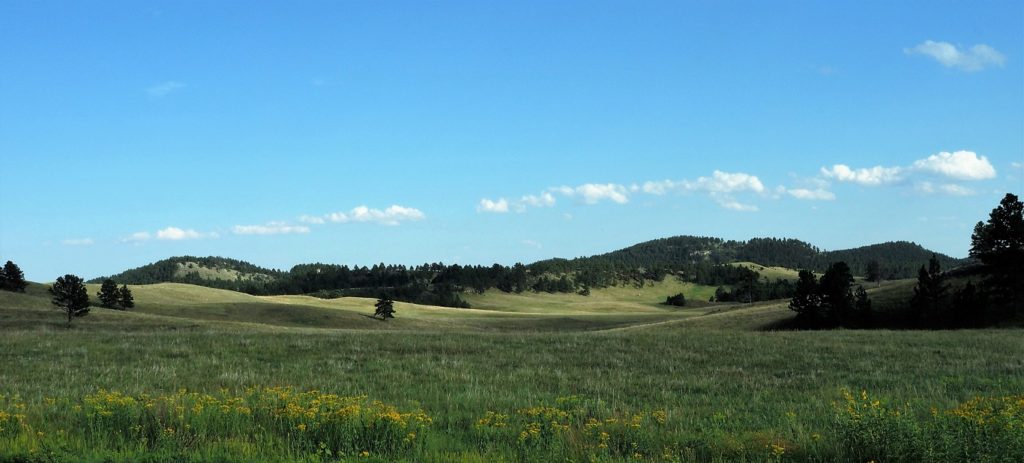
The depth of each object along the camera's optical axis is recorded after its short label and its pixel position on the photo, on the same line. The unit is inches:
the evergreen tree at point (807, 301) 2573.8
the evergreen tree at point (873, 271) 6976.4
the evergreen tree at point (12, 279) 3798.2
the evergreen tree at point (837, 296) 2556.6
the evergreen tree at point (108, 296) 3404.5
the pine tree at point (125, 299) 3521.2
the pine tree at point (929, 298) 2400.3
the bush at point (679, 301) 7568.9
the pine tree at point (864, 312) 2507.4
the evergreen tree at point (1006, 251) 2279.8
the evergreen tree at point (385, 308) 3843.5
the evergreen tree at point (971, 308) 2242.9
